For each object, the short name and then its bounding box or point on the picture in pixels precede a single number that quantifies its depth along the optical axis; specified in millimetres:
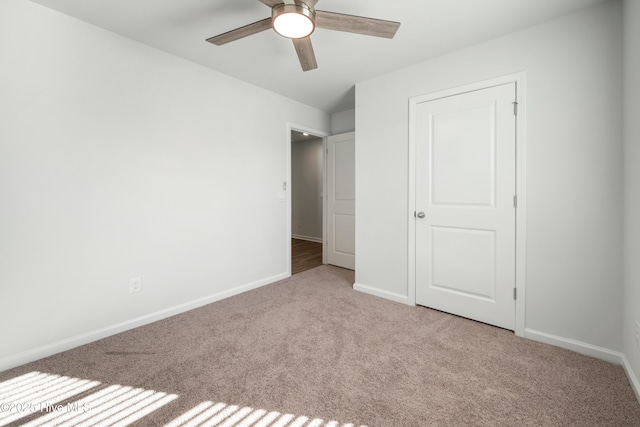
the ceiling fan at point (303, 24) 1530
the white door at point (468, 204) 2232
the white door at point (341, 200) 4000
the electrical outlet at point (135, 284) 2314
